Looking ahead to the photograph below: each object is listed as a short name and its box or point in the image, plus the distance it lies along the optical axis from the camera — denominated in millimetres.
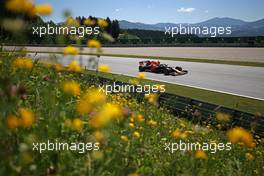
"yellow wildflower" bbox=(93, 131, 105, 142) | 4324
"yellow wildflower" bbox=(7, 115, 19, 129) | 3734
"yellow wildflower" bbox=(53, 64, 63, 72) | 4748
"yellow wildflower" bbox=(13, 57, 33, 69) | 5614
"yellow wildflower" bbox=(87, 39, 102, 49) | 4726
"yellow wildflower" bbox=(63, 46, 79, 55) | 4535
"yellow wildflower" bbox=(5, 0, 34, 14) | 3986
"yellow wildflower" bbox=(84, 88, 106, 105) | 4322
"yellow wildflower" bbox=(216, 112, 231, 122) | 6495
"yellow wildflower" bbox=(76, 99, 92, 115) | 4261
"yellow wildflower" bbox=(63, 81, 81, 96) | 4211
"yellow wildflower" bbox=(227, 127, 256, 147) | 5015
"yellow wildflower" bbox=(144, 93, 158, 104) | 6352
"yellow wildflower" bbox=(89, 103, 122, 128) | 4010
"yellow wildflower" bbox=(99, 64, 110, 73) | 5469
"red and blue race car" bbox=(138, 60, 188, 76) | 49937
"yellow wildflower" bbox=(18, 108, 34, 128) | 3682
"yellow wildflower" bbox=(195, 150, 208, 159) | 5434
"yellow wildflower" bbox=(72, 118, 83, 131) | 4395
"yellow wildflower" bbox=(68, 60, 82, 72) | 4570
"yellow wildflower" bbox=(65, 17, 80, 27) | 4918
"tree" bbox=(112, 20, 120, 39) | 158000
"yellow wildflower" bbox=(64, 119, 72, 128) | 4702
